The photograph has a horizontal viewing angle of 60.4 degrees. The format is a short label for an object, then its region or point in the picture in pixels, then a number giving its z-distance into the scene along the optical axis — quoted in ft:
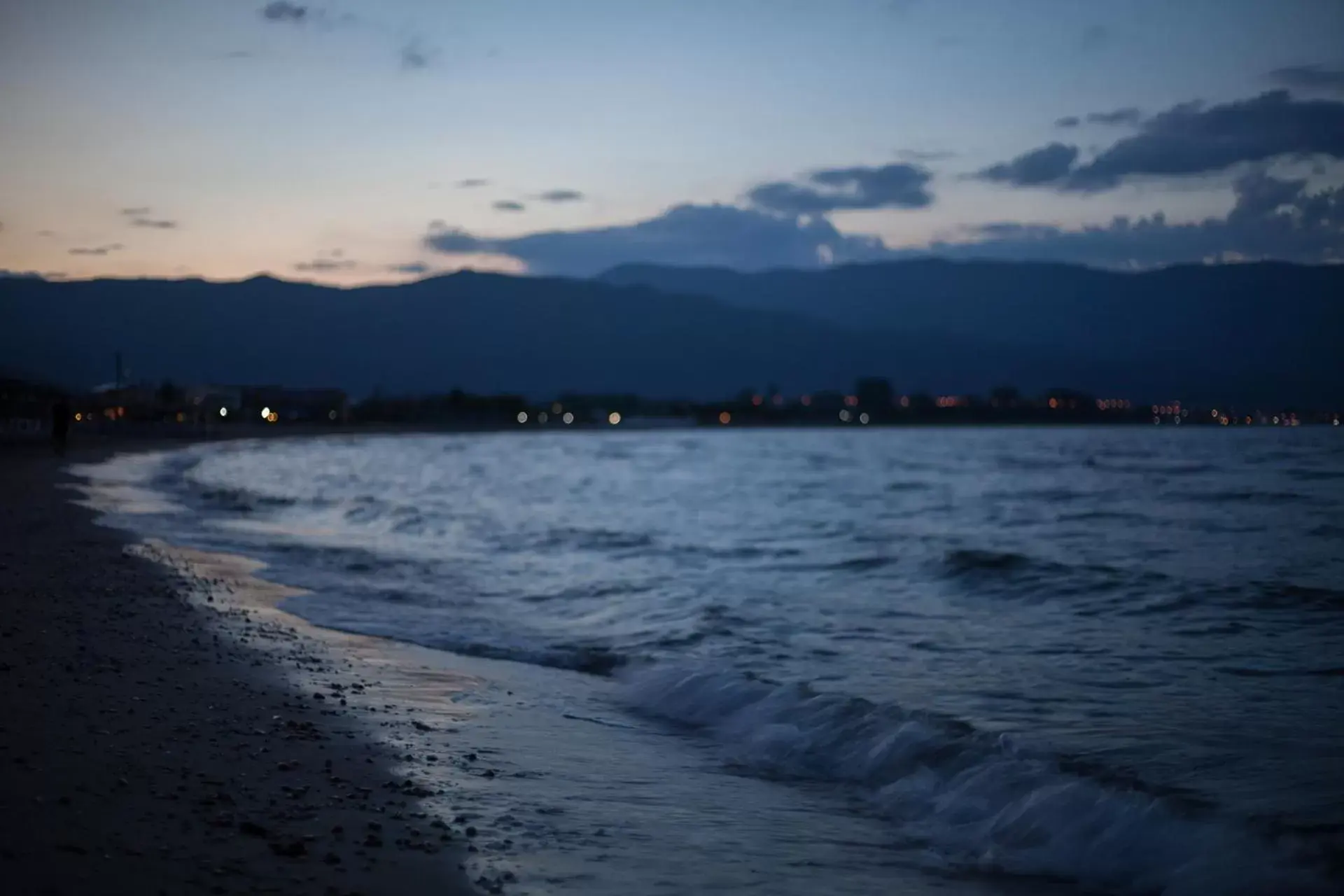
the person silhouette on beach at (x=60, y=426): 148.36
